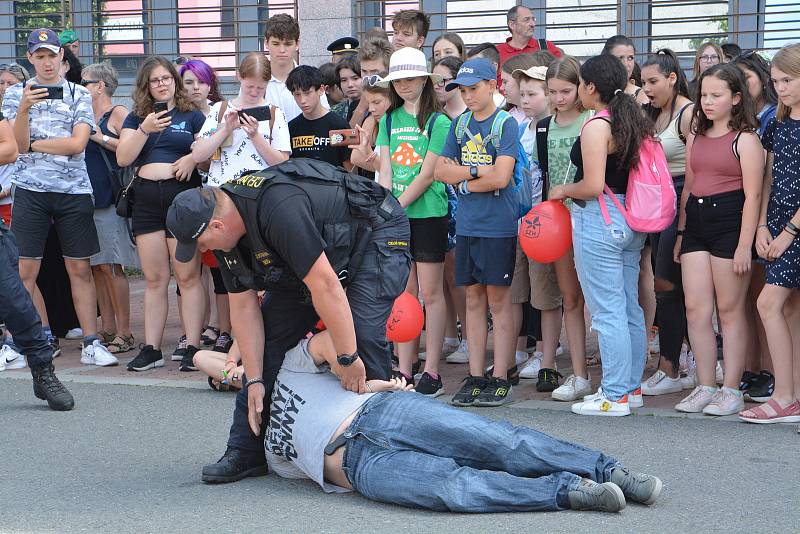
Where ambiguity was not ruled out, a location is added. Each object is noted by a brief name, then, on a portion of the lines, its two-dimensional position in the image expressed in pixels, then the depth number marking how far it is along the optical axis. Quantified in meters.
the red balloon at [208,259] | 15.13
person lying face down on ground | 8.37
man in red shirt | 18.99
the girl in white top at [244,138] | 14.79
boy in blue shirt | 12.67
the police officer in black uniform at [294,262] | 8.65
